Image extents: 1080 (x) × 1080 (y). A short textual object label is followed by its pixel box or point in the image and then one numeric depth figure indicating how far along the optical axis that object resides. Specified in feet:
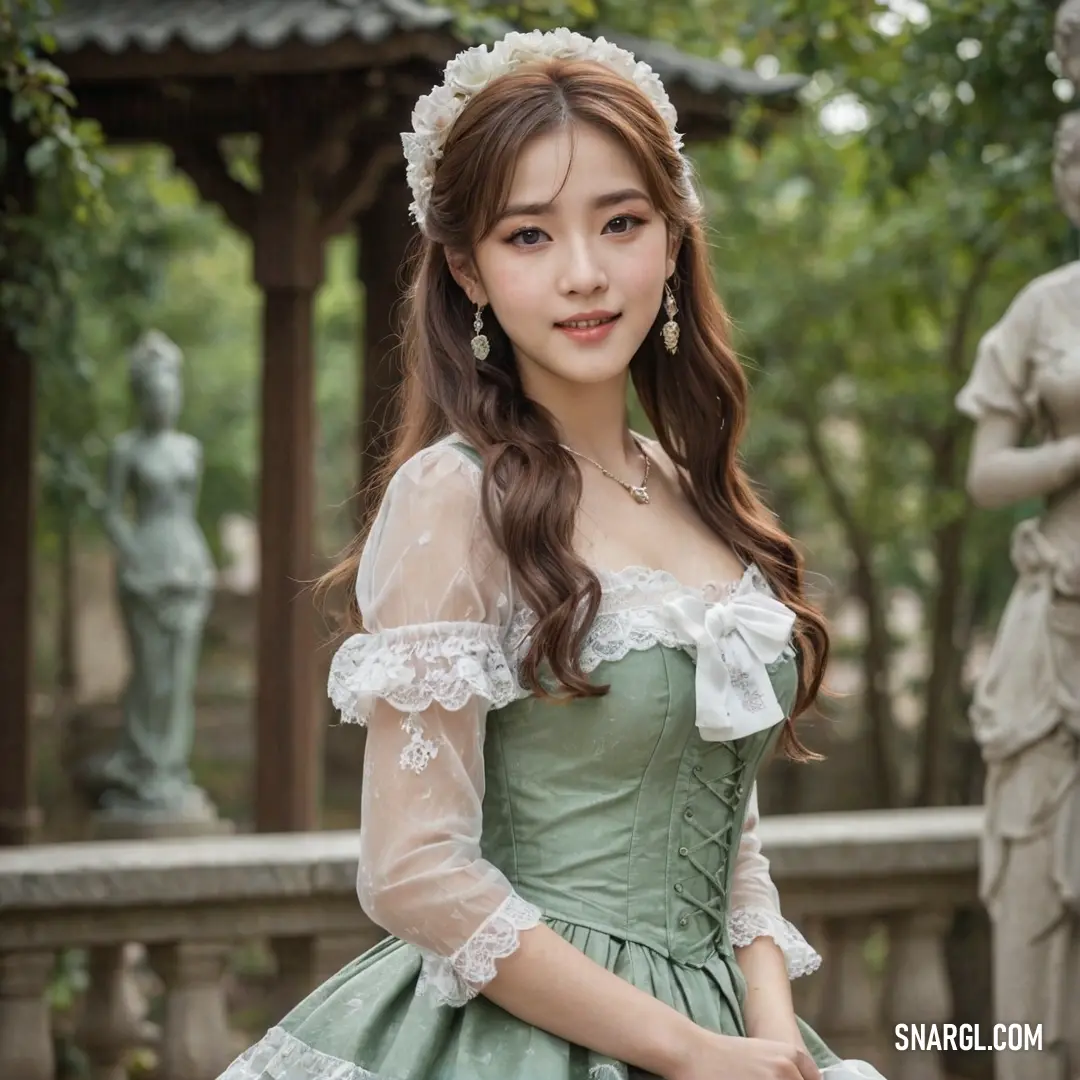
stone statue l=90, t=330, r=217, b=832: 27.22
